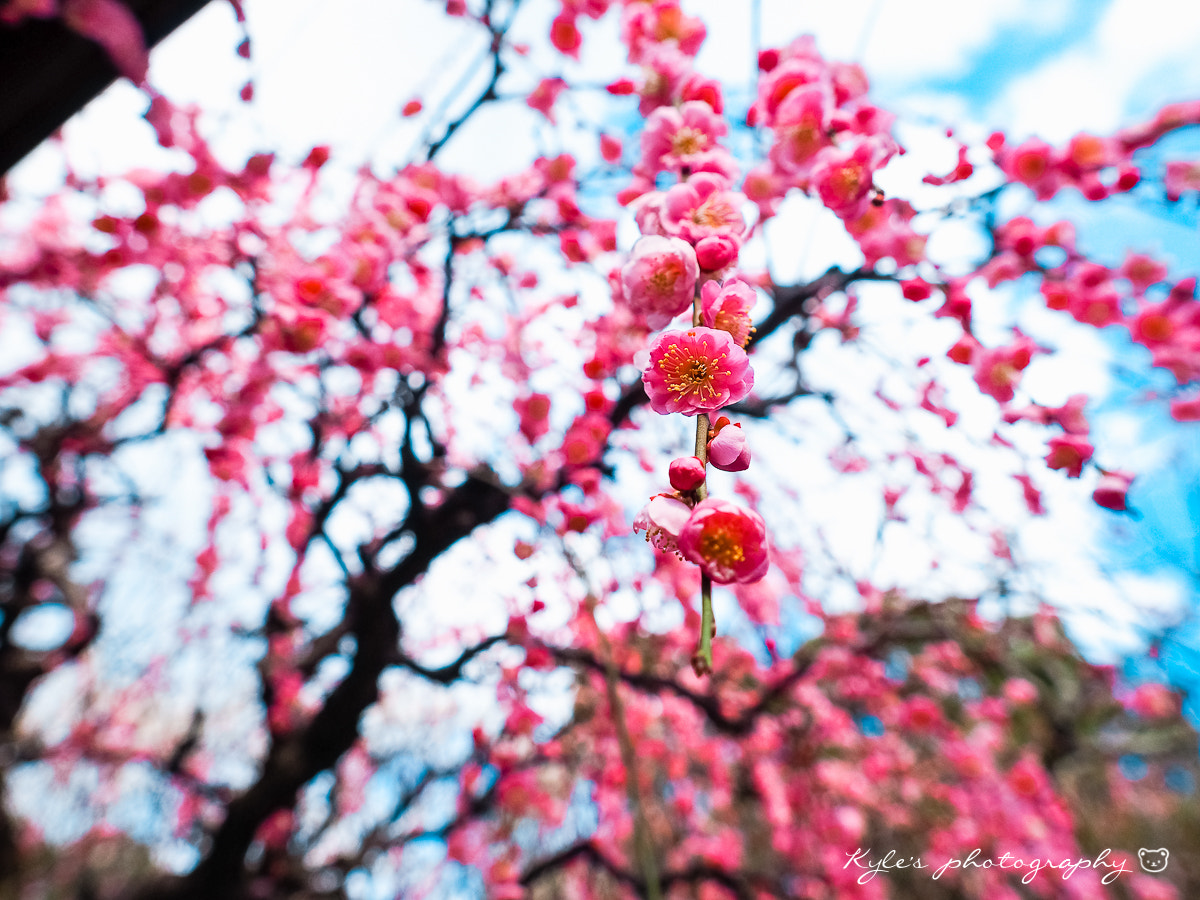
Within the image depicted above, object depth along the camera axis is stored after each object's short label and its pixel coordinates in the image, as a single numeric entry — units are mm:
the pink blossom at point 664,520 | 164
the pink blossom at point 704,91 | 295
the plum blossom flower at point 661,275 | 205
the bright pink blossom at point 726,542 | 159
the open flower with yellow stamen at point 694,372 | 185
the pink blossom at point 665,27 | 376
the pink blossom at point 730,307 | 196
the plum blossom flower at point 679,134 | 278
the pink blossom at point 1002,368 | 349
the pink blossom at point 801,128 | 280
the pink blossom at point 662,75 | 332
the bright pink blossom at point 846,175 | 261
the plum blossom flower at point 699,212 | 221
